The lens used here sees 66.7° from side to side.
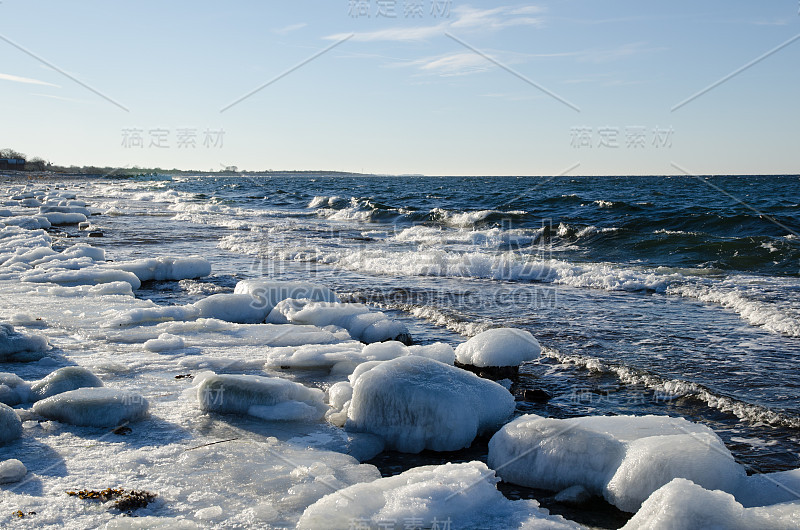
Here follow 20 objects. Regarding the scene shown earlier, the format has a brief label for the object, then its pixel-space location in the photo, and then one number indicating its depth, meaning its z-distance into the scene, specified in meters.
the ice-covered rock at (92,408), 3.93
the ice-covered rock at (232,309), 7.22
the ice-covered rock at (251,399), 4.21
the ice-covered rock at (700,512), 2.63
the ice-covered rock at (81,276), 8.96
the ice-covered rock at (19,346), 5.19
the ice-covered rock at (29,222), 17.67
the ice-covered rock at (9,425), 3.59
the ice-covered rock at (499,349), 5.54
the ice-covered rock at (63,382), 4.27
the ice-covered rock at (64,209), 22.54
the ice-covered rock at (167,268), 10.27
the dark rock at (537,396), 4.94
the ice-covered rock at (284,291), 7.79
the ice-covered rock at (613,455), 3.21
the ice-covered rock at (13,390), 4.17
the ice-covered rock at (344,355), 5.31
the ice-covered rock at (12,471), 3.12
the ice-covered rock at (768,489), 3.10
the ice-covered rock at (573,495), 3.29
